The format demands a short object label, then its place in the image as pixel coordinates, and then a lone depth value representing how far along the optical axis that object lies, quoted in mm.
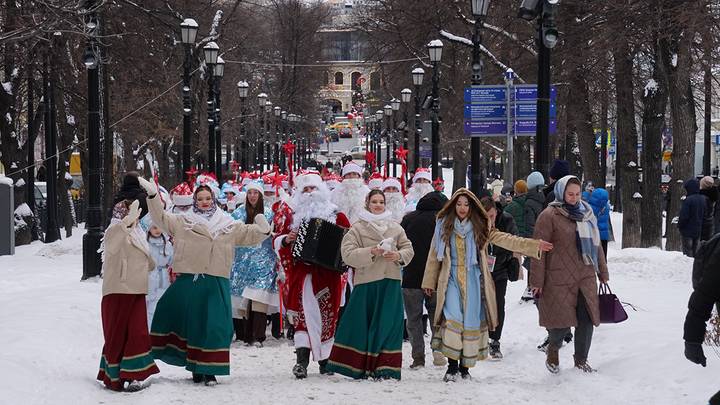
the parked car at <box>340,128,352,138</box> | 137750
